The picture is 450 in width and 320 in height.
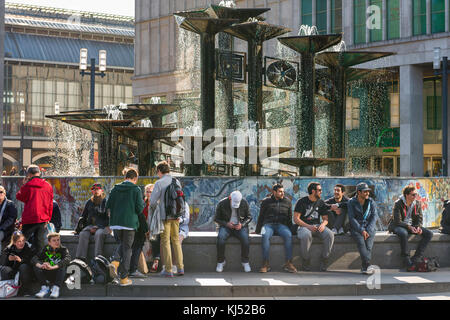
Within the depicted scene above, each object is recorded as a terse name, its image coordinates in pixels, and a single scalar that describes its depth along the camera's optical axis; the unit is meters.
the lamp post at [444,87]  33.81
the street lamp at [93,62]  31.24
